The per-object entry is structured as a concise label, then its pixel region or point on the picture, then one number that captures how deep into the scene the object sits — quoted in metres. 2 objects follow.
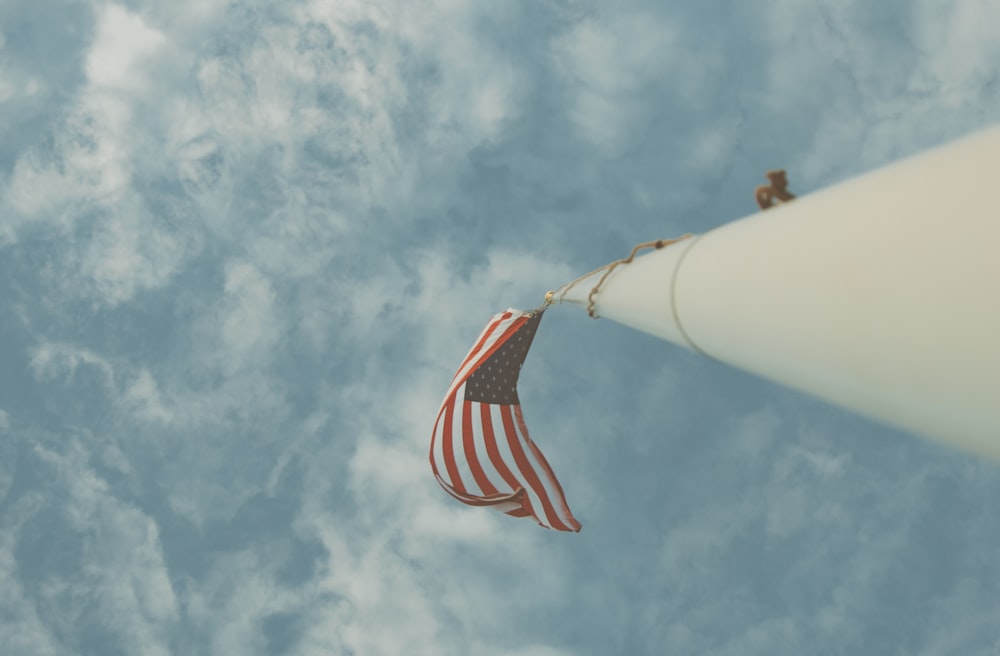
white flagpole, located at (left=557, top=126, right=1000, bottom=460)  2.62
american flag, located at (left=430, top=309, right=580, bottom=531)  18.31
